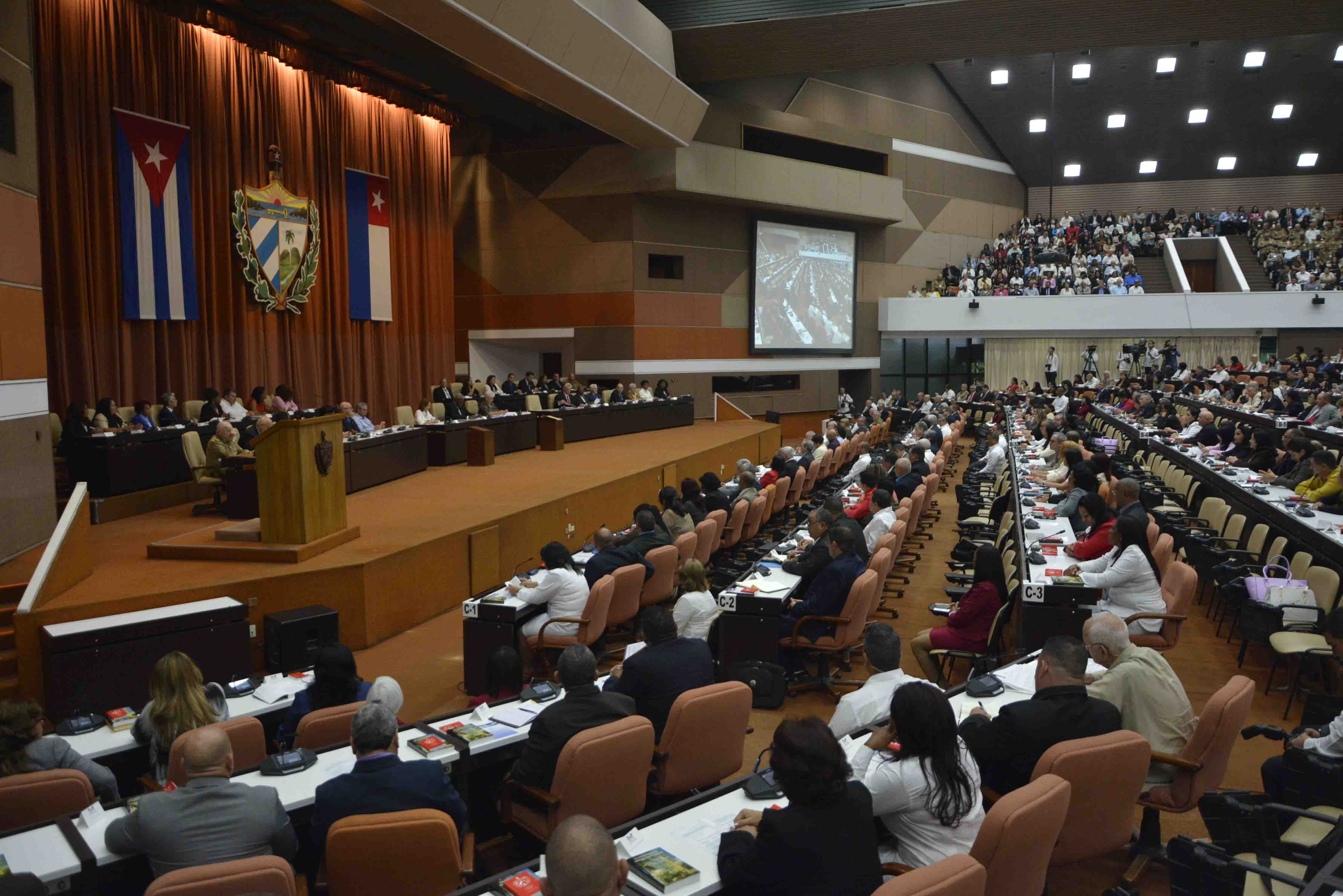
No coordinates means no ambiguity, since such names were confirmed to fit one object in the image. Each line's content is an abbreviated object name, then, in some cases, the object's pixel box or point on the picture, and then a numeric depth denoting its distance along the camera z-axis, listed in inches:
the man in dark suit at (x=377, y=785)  120.3
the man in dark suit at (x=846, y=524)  266.5
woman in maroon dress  223.3
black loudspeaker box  238.1
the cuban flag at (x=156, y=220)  474.6
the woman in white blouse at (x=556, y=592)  247.0
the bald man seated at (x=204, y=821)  114.0
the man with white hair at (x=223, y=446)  380.5
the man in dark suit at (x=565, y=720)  146.9
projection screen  925.8
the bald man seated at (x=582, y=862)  86.0
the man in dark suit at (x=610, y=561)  267.6
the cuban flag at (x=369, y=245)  644.7
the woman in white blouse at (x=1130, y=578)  230.1
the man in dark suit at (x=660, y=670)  169.5
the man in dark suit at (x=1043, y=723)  136.7
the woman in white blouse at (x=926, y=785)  117.7
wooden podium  284.0
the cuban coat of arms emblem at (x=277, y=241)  548.1
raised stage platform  260.5
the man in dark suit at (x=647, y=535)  291.3
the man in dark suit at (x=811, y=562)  256.1
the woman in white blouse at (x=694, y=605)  232.2
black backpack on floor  229.8
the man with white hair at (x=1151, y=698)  150.9
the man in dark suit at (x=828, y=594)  241.8
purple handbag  242.7
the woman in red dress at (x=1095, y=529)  257.3
